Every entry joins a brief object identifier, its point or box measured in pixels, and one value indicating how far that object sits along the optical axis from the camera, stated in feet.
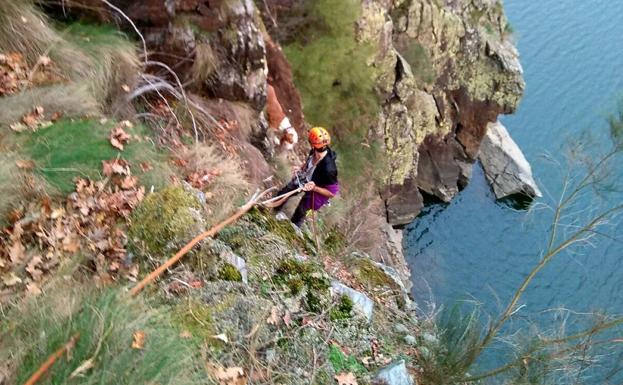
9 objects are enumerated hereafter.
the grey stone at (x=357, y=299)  16.69
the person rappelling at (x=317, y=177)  19.94
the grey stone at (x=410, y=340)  18.11
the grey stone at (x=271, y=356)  12.86
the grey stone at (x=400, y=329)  18.35
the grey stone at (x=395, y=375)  14.44
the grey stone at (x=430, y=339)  18.08
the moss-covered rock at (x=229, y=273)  14.11
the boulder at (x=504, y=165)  68.85
